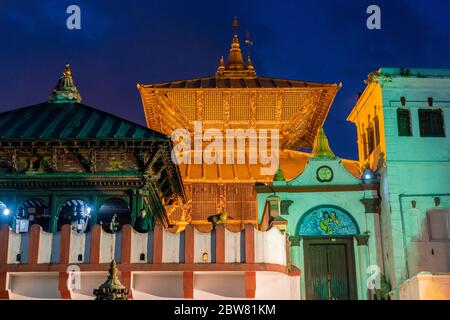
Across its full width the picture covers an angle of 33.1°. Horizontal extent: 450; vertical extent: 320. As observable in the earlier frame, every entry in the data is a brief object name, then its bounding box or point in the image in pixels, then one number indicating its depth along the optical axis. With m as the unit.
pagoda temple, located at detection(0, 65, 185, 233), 27.53
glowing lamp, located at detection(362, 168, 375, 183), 33.16
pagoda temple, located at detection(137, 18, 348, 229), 41.66
